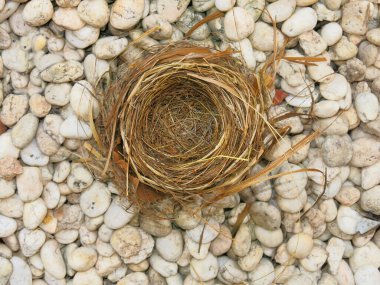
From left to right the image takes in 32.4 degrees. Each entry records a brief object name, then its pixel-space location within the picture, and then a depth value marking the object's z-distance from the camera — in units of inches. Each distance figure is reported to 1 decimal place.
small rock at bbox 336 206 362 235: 50.9
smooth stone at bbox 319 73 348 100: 49.4
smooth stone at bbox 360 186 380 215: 50.3
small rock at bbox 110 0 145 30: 46.8
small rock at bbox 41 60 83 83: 47.0
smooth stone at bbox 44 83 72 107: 47.3
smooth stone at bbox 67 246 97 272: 48.4
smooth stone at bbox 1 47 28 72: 47.5
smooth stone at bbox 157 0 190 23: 47.8
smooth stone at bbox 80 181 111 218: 48.3
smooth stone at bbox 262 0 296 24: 48.6
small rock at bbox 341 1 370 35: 49.1
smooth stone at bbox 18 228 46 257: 48.0
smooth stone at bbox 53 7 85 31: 46.8
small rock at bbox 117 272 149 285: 49.1
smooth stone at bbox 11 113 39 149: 47.1
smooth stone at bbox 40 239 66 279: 48.3
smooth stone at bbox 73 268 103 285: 48.9
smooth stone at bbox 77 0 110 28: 46.6
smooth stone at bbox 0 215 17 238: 47.8
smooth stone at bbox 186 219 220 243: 49.0
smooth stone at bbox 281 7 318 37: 48.5
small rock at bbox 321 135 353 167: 49.2
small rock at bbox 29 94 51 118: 47.4
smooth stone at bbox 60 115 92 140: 47.4
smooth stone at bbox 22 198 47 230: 47.7
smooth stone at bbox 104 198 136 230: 48.2
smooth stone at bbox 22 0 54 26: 46.3
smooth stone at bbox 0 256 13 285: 47.9
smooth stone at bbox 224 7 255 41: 47.6
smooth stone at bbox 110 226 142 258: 48.1
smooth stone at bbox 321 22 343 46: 49.1
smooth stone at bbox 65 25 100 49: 47.3
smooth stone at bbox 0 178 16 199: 47.3
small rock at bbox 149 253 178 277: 49.4
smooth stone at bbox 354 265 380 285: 51.1
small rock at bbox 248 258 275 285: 50.1
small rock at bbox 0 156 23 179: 46.8
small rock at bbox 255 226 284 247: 49.8
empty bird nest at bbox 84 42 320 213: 46.2
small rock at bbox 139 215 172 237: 48.6
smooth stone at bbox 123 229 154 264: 48.8
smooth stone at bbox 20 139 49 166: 47.8
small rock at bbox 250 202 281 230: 49.1
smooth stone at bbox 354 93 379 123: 49.7
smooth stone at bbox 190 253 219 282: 49.5
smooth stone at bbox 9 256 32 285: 48.5
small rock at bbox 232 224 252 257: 49.4
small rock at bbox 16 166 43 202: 47.4
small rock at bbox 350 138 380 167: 50.3
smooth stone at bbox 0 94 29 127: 47.3
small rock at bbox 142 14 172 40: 47.2
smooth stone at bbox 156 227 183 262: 48.9
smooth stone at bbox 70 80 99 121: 47.3
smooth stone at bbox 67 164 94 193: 48.1
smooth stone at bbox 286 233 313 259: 49.9
